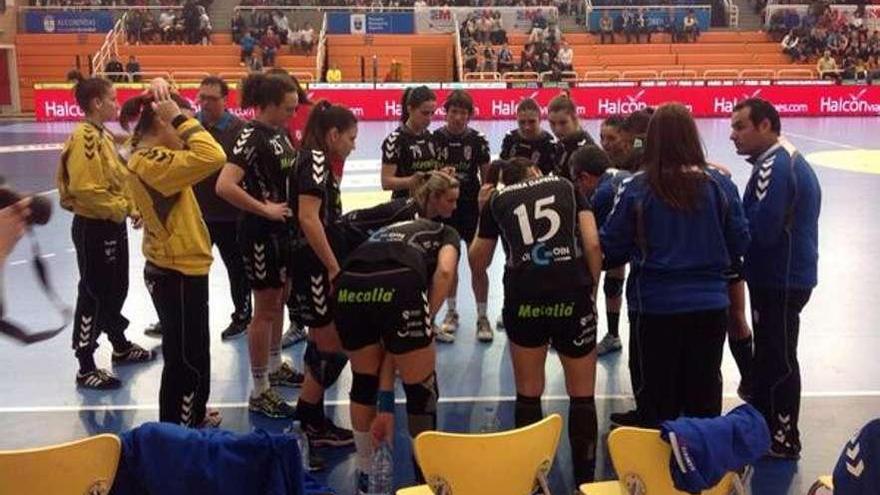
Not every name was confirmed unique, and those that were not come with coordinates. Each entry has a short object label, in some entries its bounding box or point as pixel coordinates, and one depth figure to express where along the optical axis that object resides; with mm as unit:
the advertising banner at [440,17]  27609
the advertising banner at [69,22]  26219
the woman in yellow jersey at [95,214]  5012
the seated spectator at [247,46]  25438
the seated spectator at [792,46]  26078
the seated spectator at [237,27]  26672
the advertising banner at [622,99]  20938
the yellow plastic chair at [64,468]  2553
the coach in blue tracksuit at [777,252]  3961
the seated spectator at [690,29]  27594
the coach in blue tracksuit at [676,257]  3477
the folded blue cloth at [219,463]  2562
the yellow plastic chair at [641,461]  2746
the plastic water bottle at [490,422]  4754
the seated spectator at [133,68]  23311
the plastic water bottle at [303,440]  4199
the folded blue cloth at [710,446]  2705
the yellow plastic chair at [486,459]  2740
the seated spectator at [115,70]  22750
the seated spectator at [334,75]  24531
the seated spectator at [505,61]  24875
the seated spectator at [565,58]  24578
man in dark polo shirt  5969
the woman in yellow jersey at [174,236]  3816
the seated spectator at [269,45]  25312
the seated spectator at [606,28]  27562
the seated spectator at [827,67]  22975
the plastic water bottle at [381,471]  3809
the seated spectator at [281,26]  26484
